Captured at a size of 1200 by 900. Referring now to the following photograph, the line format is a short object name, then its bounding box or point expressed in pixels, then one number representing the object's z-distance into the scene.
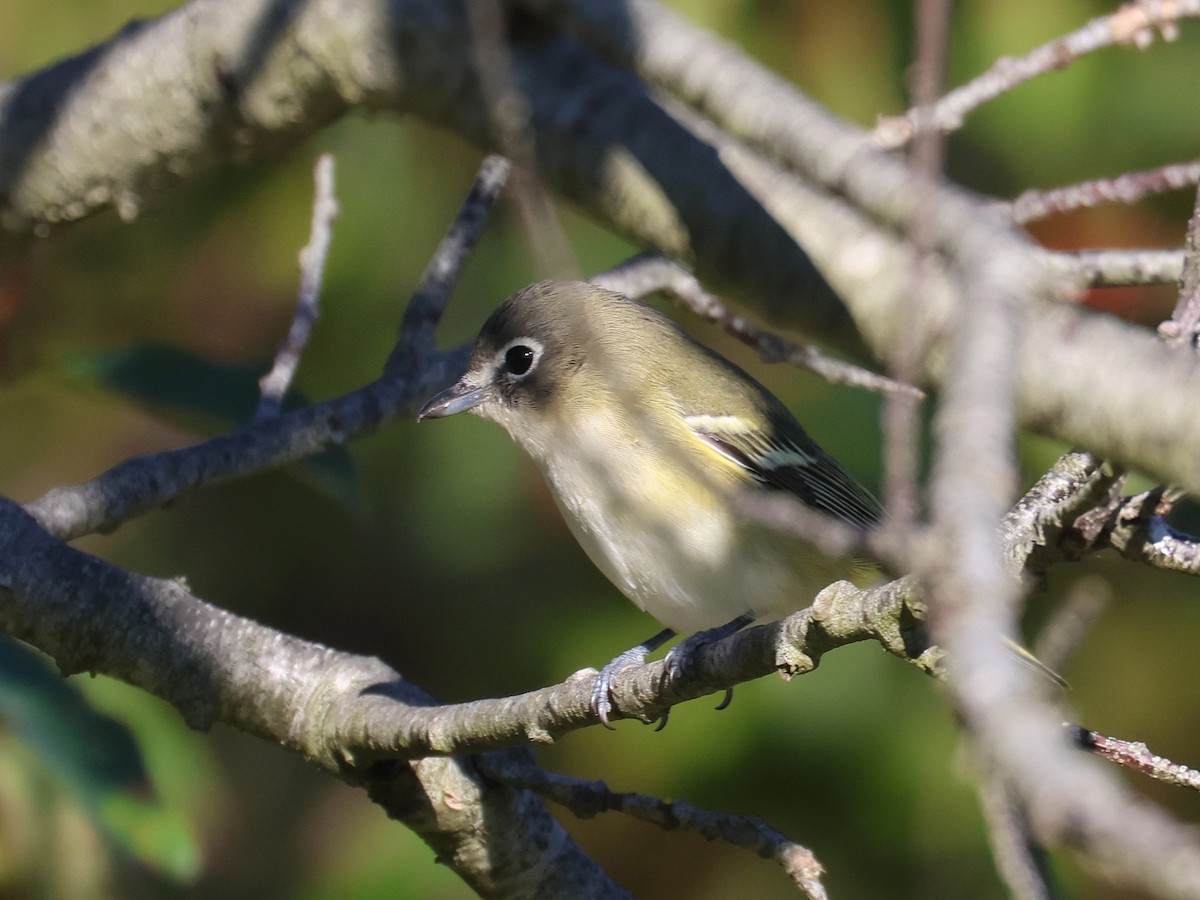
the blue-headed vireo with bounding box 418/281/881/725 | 5.46
